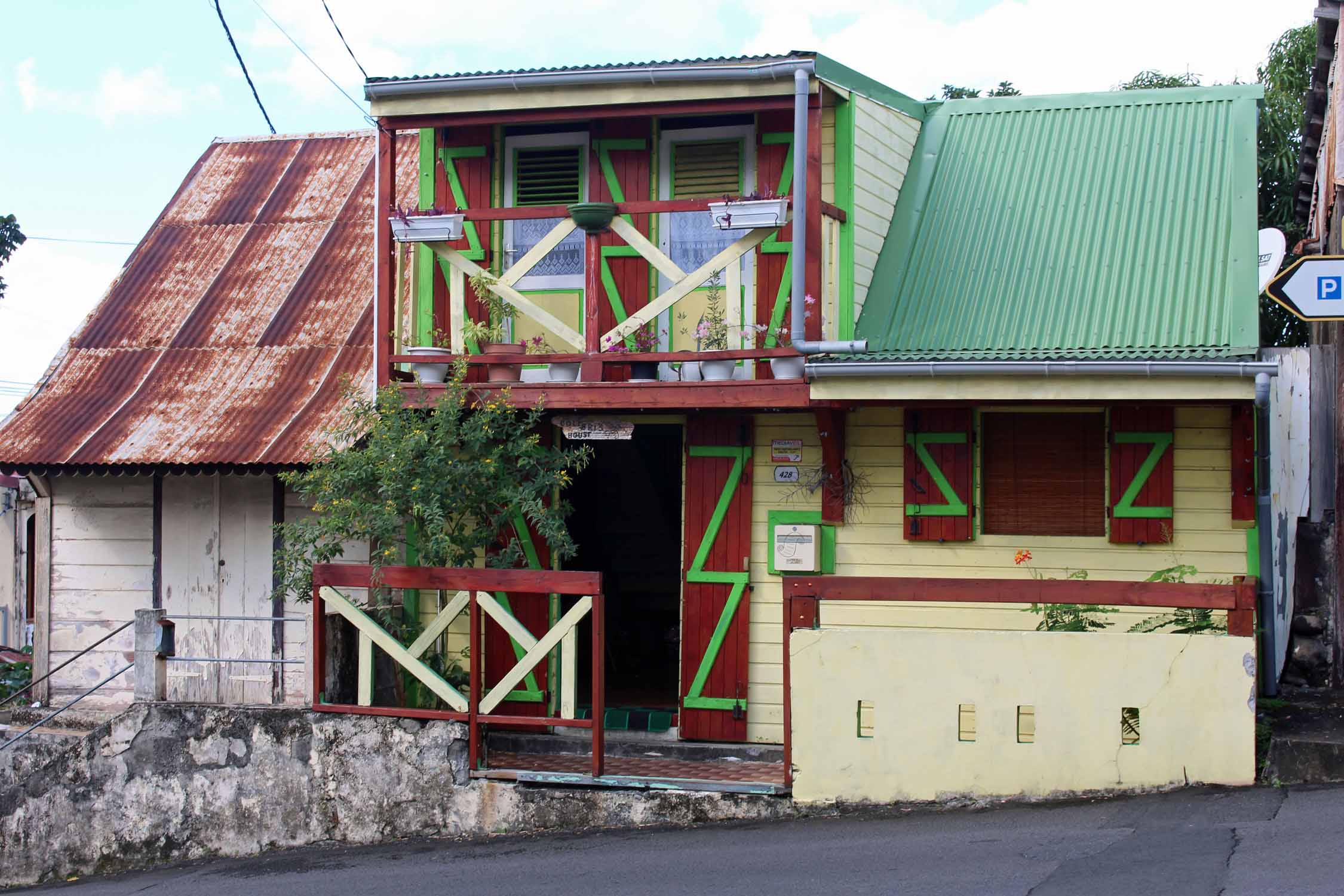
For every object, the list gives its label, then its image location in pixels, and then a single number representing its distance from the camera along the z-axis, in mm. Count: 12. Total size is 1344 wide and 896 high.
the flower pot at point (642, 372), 10023
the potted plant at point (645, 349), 10023
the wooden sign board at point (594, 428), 10234
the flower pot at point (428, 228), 10039
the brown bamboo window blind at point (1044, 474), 9820
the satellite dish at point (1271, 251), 10828
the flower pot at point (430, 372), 10141
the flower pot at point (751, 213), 9406
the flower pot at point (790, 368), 9594
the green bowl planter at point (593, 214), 9680
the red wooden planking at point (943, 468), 9922
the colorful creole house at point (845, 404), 8453
